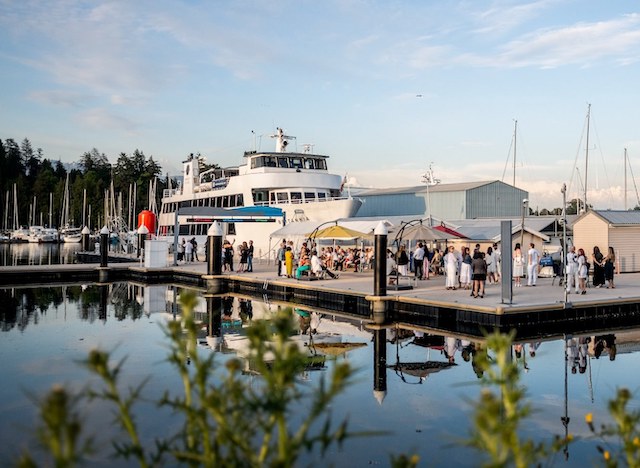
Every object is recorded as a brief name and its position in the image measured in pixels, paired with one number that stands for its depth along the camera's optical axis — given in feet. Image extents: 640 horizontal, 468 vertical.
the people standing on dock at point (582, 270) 70.38
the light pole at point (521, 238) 88.17
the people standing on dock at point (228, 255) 103.09
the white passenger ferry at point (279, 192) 126.98
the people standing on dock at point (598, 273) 73.77
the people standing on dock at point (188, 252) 125.59
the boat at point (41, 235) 310.02
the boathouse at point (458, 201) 133.84
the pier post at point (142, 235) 126.69
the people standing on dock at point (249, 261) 101.45
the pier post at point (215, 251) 90.74
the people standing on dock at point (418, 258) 83.71
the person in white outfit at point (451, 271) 71.61
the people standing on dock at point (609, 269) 72.74
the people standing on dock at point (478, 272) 62.03
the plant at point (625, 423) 12.33
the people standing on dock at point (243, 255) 100.50
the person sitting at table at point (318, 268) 87.30
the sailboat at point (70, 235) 311.68
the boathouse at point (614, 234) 92.27
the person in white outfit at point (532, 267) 75.90
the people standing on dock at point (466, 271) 73.36
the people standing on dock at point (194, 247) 127.51
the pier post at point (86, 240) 162.40
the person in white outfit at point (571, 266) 65.77
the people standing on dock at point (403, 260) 83.05
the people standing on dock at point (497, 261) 83.35
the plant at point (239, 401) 11.53
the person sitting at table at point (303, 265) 85.51
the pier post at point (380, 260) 63.98
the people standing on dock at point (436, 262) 96.02
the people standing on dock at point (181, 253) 128.26
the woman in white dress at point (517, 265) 78.74
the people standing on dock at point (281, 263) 93.35
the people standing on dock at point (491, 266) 82.12
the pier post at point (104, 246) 110.22
